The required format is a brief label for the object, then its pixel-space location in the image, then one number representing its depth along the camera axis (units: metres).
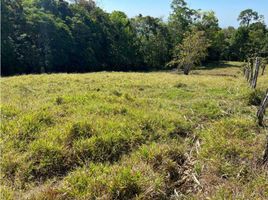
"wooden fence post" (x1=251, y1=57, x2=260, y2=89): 7.46
